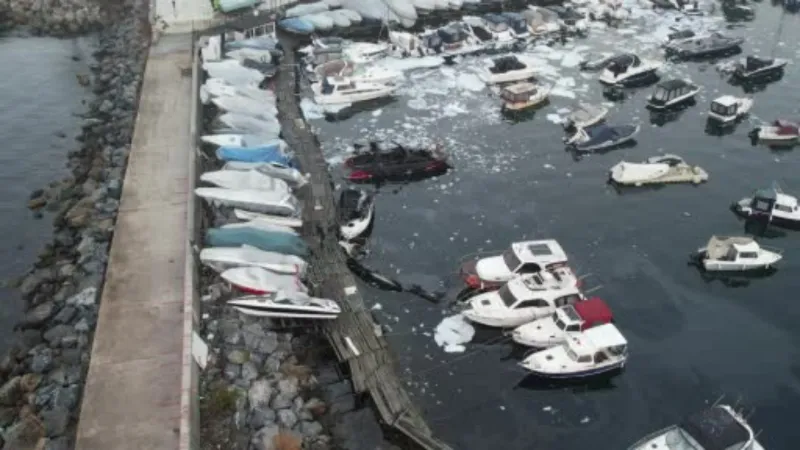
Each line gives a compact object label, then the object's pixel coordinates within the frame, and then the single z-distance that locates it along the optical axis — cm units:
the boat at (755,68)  4497
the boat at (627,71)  4394
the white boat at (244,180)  3023
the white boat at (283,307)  2489
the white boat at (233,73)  3997
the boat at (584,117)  3878
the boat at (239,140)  3347
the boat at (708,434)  2069
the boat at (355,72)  4231
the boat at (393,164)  3447
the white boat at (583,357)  2388
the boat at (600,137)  3728
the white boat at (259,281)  2558
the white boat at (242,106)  3691
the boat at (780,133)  3794
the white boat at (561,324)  2497
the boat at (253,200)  2916
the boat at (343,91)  4119
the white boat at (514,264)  2744
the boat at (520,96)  4066
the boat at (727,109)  3956
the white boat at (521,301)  2577
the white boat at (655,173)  3444
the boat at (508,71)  4378
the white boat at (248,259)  2614
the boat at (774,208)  3156
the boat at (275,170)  3178
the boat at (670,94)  4112
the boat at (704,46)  4825
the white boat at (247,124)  3575
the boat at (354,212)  2998
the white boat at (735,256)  2894
